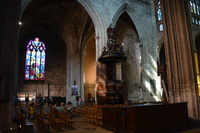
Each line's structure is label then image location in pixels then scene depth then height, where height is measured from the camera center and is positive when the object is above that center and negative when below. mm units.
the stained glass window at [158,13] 32116 +13813
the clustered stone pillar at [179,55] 8421 +1639
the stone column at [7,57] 6621 +1311
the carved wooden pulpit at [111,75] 14195 +1155
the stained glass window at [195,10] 28344 +12828
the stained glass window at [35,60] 24327 +4074
